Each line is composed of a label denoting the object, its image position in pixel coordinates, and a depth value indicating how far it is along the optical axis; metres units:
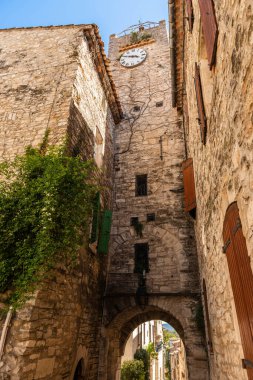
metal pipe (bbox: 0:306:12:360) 3.65
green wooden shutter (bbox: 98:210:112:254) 6.95
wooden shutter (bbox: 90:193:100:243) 6.48
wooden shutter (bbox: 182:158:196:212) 6.09
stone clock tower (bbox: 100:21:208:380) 7.17
